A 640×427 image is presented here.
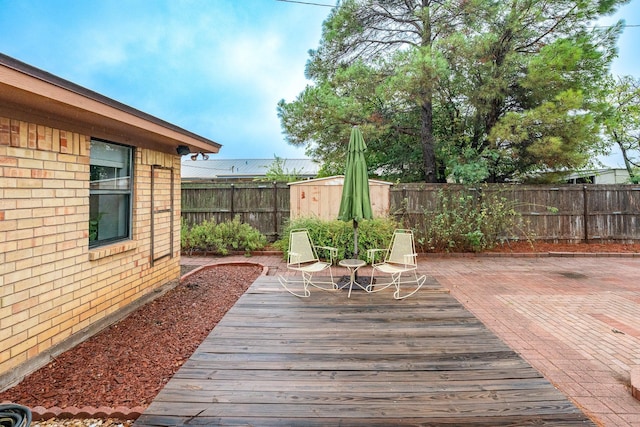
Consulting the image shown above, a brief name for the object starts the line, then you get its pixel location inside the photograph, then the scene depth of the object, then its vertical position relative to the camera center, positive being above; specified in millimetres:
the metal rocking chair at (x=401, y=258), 4836 -605
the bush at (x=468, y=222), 8508 -76
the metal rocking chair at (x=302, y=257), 4855 -590
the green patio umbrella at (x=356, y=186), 4785 +510
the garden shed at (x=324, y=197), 8594 +604
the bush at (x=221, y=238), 8203 -447
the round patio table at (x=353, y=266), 4590 -660
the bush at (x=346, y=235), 7316 -336
